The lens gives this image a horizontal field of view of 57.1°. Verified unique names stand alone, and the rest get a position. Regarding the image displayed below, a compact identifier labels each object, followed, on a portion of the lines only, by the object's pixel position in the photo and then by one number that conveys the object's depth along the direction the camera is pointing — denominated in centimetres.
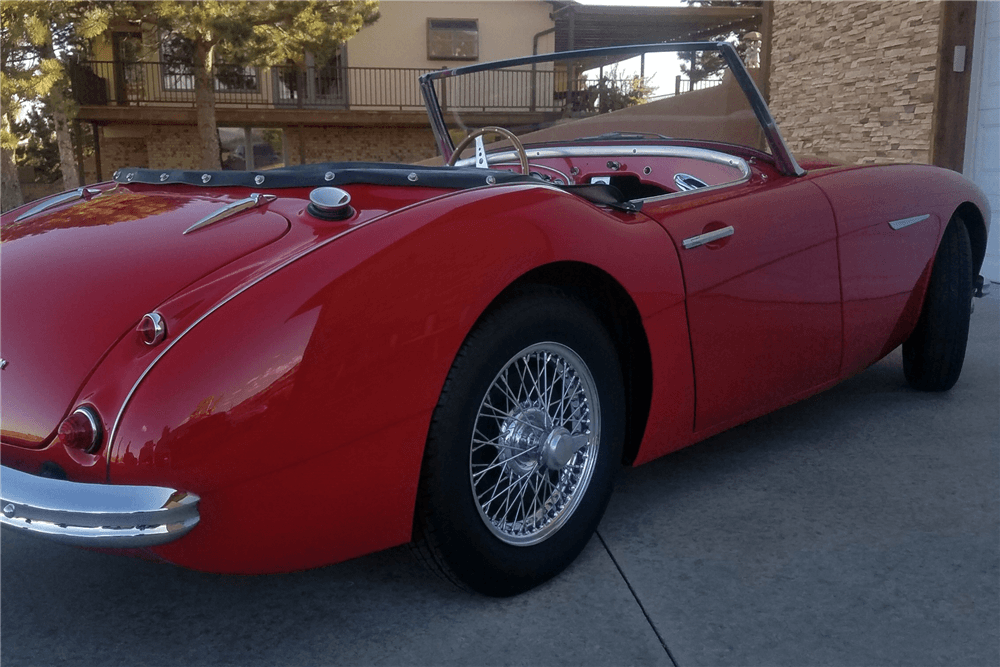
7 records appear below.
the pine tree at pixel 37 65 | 1505
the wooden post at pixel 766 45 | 1094
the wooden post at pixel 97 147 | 2166
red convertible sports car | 168
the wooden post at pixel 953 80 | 746
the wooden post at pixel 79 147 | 2292
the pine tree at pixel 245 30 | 1587
